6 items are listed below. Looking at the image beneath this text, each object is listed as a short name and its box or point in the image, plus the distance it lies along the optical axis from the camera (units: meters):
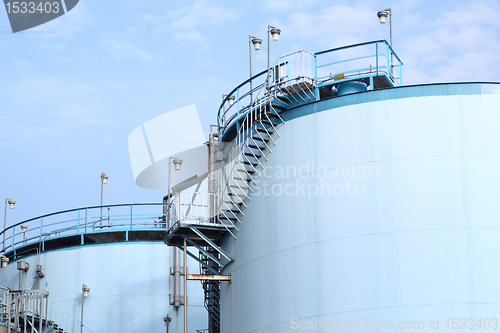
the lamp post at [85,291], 32.19
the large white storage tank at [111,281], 32.12
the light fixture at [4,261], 33.25
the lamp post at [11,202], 41.16
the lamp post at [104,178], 41.06
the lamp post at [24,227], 36.19
